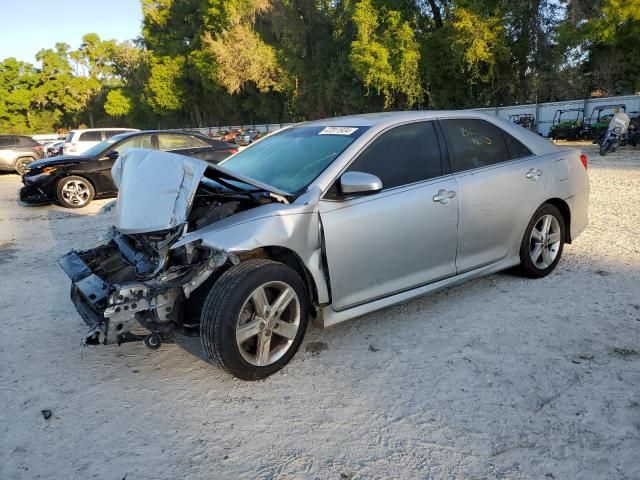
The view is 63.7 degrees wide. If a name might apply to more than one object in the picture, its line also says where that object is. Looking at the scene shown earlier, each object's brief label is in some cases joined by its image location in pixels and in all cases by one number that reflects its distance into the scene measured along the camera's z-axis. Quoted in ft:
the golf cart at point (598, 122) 71.51
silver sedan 10.05
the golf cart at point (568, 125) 76.69
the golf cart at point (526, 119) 88.89
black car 33.68
